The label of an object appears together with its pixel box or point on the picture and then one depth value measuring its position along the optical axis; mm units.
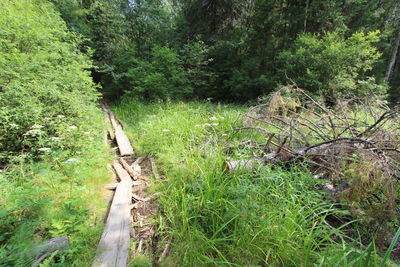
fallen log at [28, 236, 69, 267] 1227
